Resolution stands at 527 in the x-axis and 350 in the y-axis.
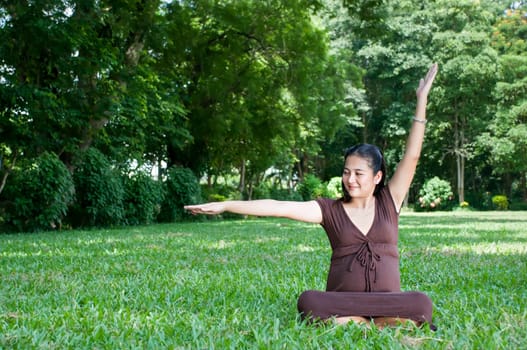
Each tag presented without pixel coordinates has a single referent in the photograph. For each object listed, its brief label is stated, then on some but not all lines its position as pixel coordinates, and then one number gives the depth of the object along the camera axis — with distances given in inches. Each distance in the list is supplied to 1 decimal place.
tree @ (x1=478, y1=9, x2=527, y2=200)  1224.2
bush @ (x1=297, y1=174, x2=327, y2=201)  1248.8
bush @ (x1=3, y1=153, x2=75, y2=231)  539.2
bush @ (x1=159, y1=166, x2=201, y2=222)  782.5
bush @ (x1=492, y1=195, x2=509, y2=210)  1355.8
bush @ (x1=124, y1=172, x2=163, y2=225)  678.3
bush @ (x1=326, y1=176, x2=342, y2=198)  1312.7
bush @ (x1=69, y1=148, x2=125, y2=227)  610.9
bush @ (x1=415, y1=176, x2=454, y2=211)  1379.2
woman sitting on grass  138.1
